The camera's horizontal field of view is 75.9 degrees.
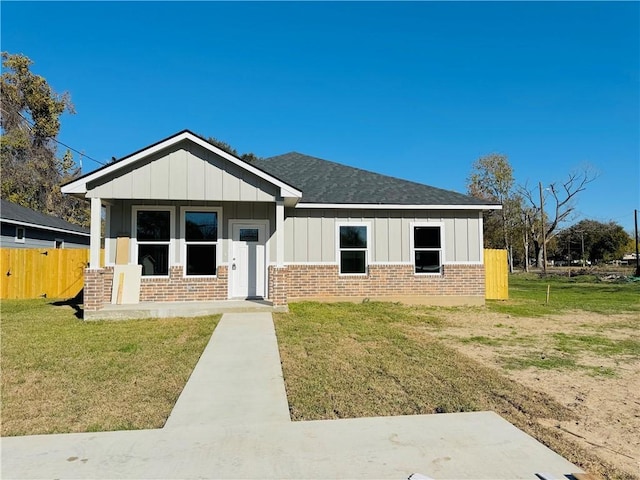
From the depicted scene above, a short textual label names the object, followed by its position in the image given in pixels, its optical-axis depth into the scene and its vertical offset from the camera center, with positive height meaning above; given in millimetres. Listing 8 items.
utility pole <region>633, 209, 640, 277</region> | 31538 -317
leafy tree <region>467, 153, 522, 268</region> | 44094 +7449
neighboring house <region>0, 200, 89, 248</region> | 16328 +1335
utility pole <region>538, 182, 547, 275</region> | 36581 +2265
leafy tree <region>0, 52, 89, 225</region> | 27500 +8603
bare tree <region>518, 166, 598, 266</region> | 44312 +4099
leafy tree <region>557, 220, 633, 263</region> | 57500 +2817
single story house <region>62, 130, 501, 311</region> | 10234 +785
